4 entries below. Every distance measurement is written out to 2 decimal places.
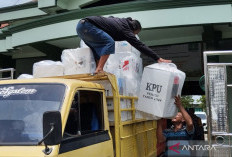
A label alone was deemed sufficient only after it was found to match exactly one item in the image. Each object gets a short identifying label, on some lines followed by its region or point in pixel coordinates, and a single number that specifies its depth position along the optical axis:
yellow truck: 2.81
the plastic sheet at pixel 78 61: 4.71
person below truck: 4.95
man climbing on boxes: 4.58
